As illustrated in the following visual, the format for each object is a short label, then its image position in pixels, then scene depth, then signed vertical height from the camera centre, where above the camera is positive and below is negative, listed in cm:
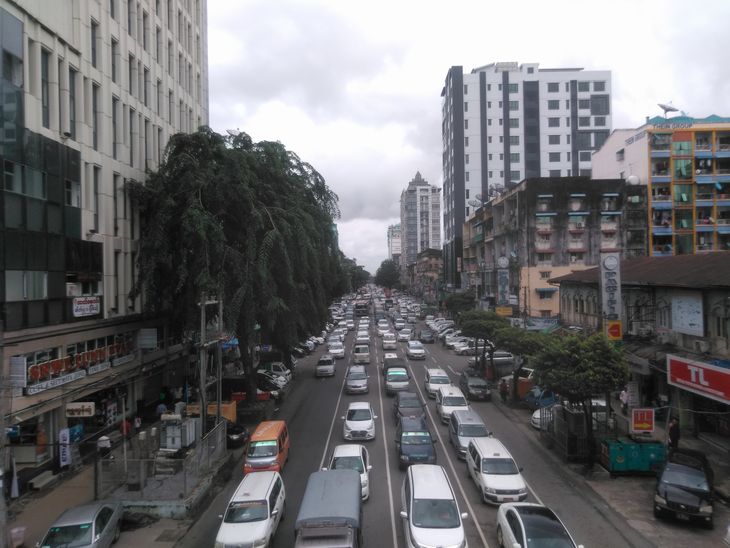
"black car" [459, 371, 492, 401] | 3225 -580
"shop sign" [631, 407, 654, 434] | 1945 -463
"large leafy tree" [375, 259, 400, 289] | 18825 +485
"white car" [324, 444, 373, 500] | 1680 -534
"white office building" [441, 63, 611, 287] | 8931 +2625
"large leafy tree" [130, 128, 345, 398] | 2409 +250
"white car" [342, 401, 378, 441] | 2334 -562
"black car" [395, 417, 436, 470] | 1941 -549
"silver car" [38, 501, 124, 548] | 1331 -571
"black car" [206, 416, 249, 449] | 2370 -600
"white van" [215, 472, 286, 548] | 1330 -558
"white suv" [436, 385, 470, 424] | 2650 -548
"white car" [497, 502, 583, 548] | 1220 -536
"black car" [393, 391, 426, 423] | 2533 -540
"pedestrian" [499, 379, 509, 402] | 3200 -580
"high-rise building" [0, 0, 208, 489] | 1873 +319
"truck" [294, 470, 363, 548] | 1187 -488
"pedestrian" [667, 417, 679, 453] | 2005 -527
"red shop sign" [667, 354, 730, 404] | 1781 -315
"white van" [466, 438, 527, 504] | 1622 -559
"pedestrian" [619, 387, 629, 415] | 2844 -582
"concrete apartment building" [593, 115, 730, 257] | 5334 +1002
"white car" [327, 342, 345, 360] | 5072 -542
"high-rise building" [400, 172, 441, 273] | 18962 +2500
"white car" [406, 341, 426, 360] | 4859 -539
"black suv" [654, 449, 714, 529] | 1484 -560
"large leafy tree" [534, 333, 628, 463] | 1933 -289
